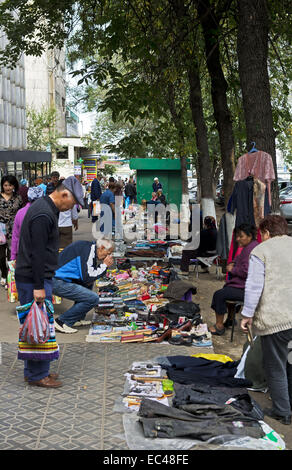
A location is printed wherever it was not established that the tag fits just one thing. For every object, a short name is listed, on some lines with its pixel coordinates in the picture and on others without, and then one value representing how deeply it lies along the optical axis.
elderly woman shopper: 5.22
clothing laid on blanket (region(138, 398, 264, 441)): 4.75
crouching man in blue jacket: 7.96
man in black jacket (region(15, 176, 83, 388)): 5.58
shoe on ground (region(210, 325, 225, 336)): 8.53
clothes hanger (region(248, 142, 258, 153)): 8.63
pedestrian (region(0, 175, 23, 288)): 10.49
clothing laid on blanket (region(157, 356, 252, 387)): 6.04
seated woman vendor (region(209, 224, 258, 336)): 8.24
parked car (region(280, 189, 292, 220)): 26.16
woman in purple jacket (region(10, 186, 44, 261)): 8.99
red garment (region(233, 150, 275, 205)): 8.57
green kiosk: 27.53
